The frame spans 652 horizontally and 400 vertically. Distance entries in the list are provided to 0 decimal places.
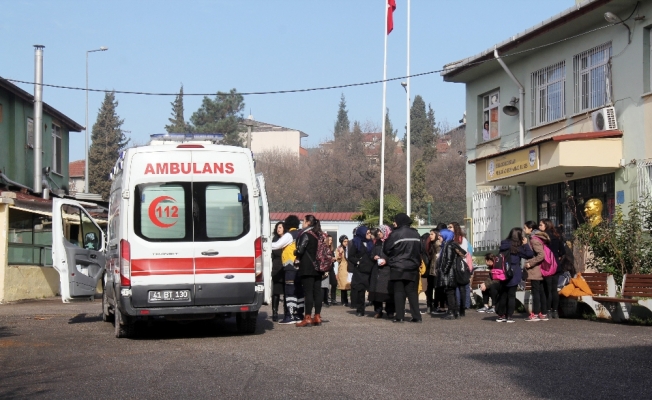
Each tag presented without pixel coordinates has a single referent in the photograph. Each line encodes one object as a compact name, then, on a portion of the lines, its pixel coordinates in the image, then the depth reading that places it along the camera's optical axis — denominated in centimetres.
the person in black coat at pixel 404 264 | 1492
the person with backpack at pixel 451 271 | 1565
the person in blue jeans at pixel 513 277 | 1502
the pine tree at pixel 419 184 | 6936
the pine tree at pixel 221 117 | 8481
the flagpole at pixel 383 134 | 3379
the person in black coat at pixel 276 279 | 1497
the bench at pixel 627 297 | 1382
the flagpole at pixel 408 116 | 3350
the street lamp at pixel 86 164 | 4261
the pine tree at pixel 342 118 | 13369
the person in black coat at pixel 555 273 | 1516
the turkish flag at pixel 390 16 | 3388
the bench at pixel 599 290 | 1480
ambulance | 1208
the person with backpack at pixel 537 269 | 1490
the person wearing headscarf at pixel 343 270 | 2061
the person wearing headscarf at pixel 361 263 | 1705
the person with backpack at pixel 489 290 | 1663
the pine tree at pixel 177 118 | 9131
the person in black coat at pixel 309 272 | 1418
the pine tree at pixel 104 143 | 7694
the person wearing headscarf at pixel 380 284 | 1584
